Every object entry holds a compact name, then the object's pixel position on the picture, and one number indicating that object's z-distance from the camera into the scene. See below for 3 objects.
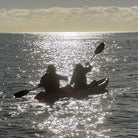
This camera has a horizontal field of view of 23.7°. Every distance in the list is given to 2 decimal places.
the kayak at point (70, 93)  19.76
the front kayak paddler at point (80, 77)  21.61
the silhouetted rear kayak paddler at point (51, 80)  19.56
